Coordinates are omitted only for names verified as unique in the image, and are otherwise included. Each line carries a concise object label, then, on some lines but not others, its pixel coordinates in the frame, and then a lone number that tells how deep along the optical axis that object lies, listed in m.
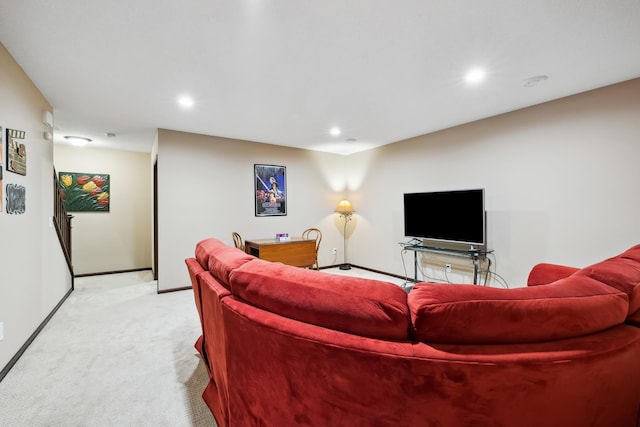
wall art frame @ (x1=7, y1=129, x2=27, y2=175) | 2.17
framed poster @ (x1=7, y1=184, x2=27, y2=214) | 2.16
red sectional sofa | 0.79
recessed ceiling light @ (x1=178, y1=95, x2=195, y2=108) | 3.00
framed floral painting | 5.06
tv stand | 3.48
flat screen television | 3.54
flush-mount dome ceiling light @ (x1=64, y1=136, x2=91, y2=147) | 4.53
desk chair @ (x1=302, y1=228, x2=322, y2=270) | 5.46
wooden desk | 4.30
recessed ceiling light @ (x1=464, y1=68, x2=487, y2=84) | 2.46
